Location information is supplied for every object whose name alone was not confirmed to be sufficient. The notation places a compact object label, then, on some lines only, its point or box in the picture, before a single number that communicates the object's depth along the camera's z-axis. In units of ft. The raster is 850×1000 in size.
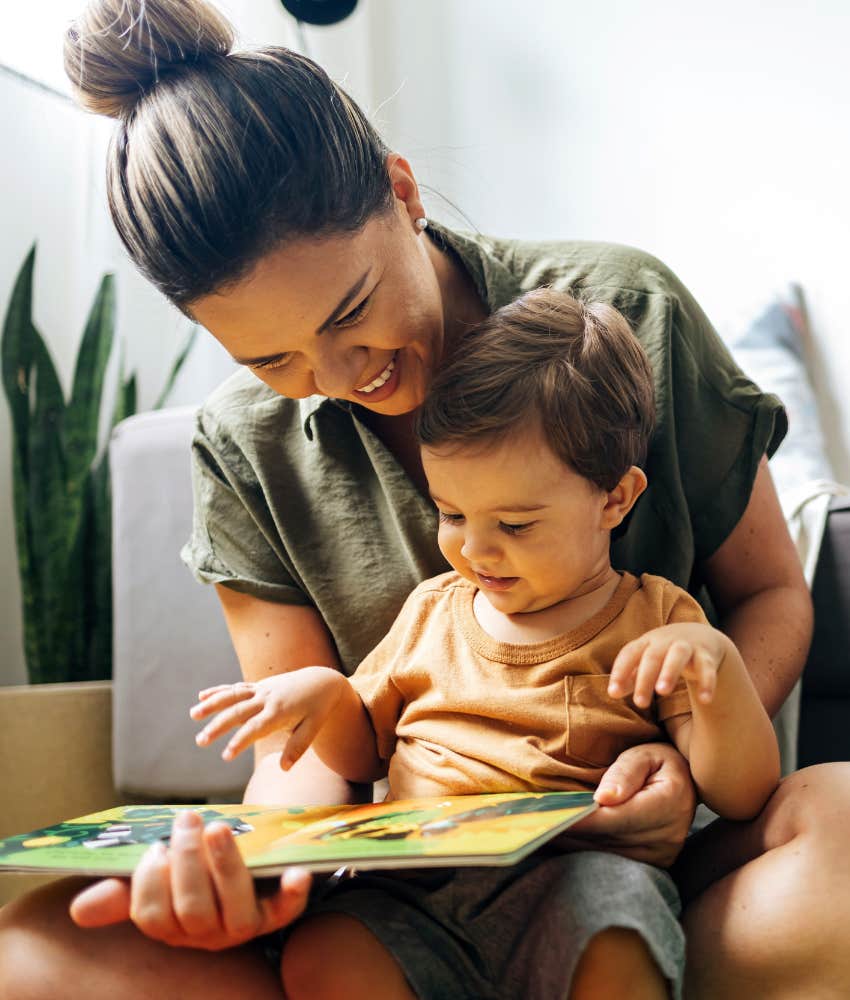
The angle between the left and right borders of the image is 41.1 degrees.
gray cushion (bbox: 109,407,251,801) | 4.90
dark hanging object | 6.04
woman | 2.35
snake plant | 5.56
